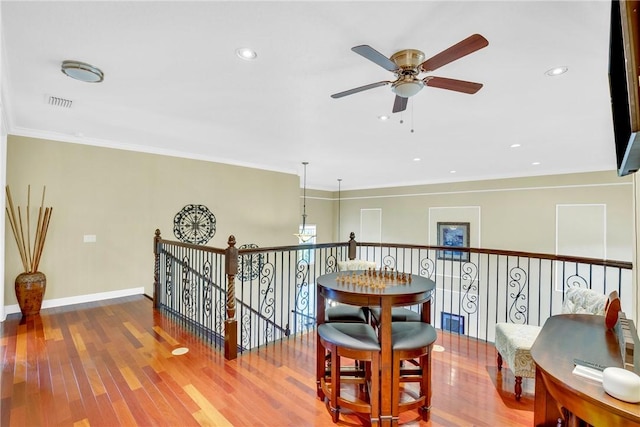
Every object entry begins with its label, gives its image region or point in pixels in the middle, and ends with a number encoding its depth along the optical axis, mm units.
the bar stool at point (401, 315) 2557
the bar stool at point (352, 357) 1972
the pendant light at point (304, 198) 7541
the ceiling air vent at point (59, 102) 3132
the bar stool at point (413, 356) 1981
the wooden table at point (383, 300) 1966
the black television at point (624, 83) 886
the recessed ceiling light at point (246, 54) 2186
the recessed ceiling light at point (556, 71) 2357
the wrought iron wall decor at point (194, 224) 5605
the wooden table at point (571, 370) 894
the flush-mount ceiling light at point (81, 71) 2393
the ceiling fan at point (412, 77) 1947
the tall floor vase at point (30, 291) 3941
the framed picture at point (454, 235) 7785
